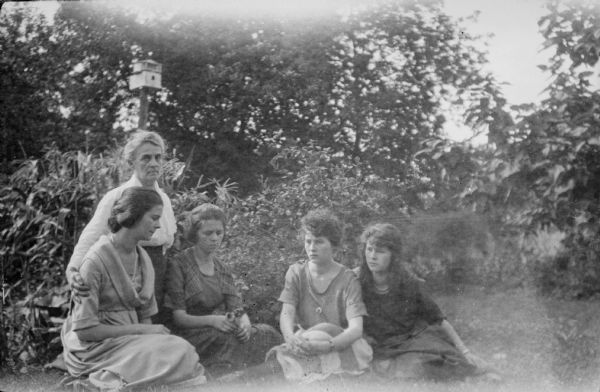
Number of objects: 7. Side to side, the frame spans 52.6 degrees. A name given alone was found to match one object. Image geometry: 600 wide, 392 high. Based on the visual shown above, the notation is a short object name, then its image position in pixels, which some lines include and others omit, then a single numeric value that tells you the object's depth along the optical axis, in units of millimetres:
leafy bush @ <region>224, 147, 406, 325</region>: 3969
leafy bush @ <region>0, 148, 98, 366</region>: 3947
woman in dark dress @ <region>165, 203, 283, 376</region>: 3393
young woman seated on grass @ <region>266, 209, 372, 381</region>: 3168
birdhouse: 4172
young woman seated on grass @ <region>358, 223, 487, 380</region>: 3398
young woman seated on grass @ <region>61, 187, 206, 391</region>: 2820
